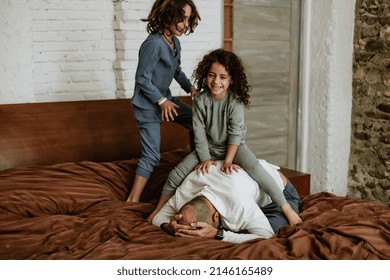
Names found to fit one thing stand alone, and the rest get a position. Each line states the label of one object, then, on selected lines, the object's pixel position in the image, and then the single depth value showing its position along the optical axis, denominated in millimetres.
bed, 2182
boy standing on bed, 2922
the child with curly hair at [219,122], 2723
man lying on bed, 2393
